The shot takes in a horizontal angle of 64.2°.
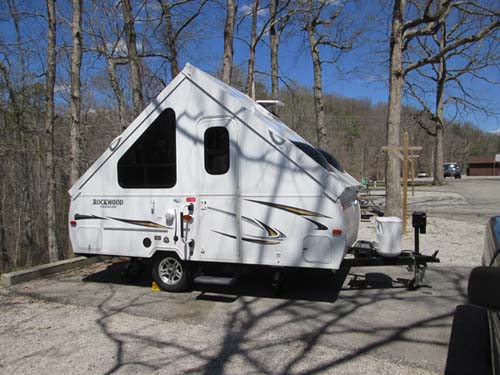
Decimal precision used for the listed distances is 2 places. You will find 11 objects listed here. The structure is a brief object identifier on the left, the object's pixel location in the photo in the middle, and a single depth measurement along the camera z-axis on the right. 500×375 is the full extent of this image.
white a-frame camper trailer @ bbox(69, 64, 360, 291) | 5.01
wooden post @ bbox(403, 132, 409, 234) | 10.20
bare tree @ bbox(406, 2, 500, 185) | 11.30
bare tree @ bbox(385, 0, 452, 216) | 11.15
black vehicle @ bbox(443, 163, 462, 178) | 59.53
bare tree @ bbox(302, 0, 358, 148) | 18.03
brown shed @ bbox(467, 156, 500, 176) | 77.69
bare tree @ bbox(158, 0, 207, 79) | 14.14
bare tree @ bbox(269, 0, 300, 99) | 17.31
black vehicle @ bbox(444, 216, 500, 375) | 1.83
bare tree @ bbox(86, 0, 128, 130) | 14.70
